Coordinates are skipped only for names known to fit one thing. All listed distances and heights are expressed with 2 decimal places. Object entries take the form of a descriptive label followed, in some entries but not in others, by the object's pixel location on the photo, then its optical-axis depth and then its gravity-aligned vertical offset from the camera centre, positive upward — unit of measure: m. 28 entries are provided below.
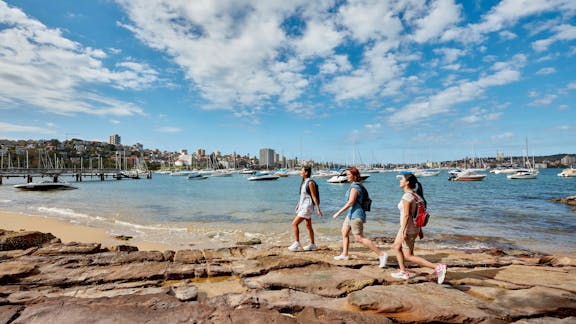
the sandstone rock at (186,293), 4.44 -1.90
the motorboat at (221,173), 116.03 -1.32
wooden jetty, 62.83 +0.43
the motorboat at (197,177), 93.03 -2.07
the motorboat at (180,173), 131.88 -0.97
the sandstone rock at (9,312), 3.54 -1.72
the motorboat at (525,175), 69.50 -3.25
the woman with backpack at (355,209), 6.03 -0.92
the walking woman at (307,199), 7.20 -0.79
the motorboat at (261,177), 77.91 -2.32
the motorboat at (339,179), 58.38 -2.54
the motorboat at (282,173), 109.12 -1.92
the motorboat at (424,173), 93.68 -2.96
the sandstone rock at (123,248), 7.61 -2.00
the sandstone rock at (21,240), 7.25 -1.68
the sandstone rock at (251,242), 10.12 -2.54
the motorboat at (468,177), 66.94 -3.26
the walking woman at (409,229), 4.98 -1.13
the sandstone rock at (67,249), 6.80 -1.78
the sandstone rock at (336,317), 3.58 -1.89
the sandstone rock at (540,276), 5.26 -2.25
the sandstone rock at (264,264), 5.57 -1.93
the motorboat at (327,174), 91.12 -2.36
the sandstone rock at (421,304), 3.79 -1.96
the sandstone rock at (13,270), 5.04 -1.71
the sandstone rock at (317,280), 4.70 -1.95
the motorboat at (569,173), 82.59 -3.73
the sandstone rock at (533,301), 3.99 -2.04
